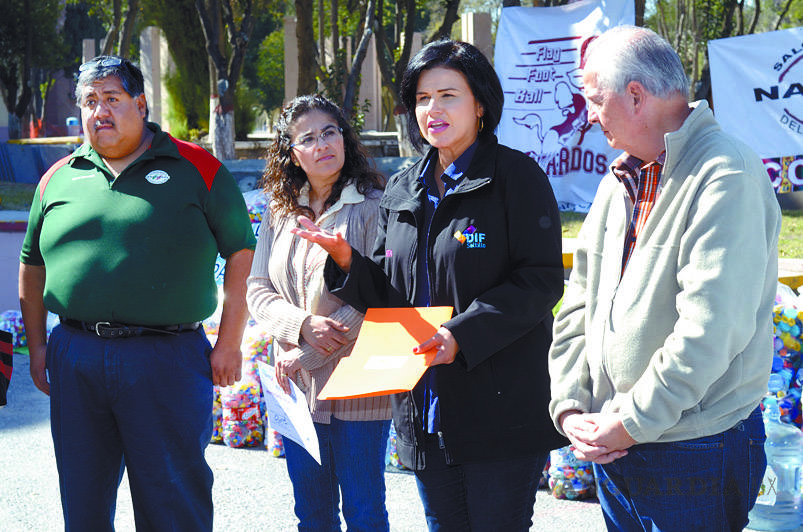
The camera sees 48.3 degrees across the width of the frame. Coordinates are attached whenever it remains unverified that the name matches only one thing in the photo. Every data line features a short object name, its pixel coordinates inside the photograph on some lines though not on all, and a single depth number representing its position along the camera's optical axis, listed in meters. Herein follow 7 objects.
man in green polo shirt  3.00
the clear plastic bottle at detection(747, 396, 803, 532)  3.82
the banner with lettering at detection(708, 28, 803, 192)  7.72
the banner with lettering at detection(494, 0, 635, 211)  9.39
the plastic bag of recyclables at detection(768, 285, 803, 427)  4.16
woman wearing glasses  2.96
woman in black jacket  2.46
